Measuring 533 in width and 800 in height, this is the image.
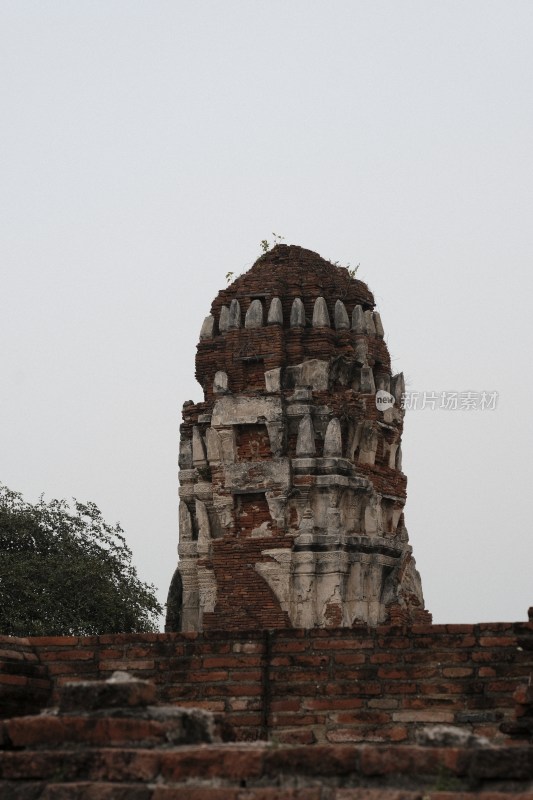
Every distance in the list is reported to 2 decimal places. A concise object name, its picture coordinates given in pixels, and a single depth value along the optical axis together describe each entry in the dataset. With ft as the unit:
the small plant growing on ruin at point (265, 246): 100.07
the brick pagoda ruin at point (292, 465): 90.27
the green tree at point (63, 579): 106.63
